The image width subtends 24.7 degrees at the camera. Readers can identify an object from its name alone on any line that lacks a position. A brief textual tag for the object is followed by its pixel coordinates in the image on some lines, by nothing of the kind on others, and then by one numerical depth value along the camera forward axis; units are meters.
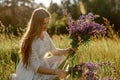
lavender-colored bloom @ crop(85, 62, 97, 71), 2.64
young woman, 3.05
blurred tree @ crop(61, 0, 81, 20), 21.81
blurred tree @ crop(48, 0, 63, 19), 28.29
